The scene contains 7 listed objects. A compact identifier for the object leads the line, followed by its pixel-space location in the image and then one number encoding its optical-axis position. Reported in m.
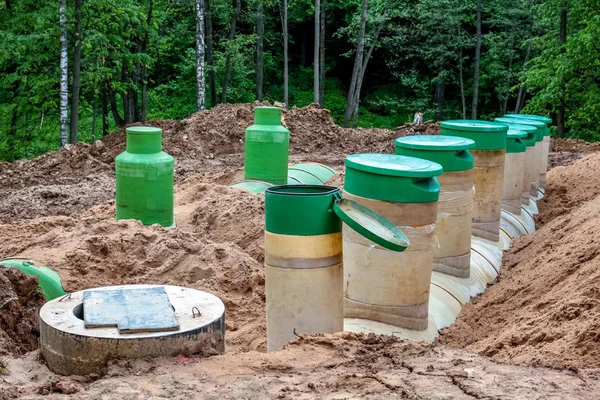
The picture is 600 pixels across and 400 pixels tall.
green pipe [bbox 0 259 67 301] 7.41
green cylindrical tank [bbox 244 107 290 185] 13.23
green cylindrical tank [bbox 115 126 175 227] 10.59
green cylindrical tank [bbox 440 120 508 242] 10.25
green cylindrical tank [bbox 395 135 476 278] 8.41
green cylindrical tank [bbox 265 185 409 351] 5.89
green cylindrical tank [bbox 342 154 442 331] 6.64
